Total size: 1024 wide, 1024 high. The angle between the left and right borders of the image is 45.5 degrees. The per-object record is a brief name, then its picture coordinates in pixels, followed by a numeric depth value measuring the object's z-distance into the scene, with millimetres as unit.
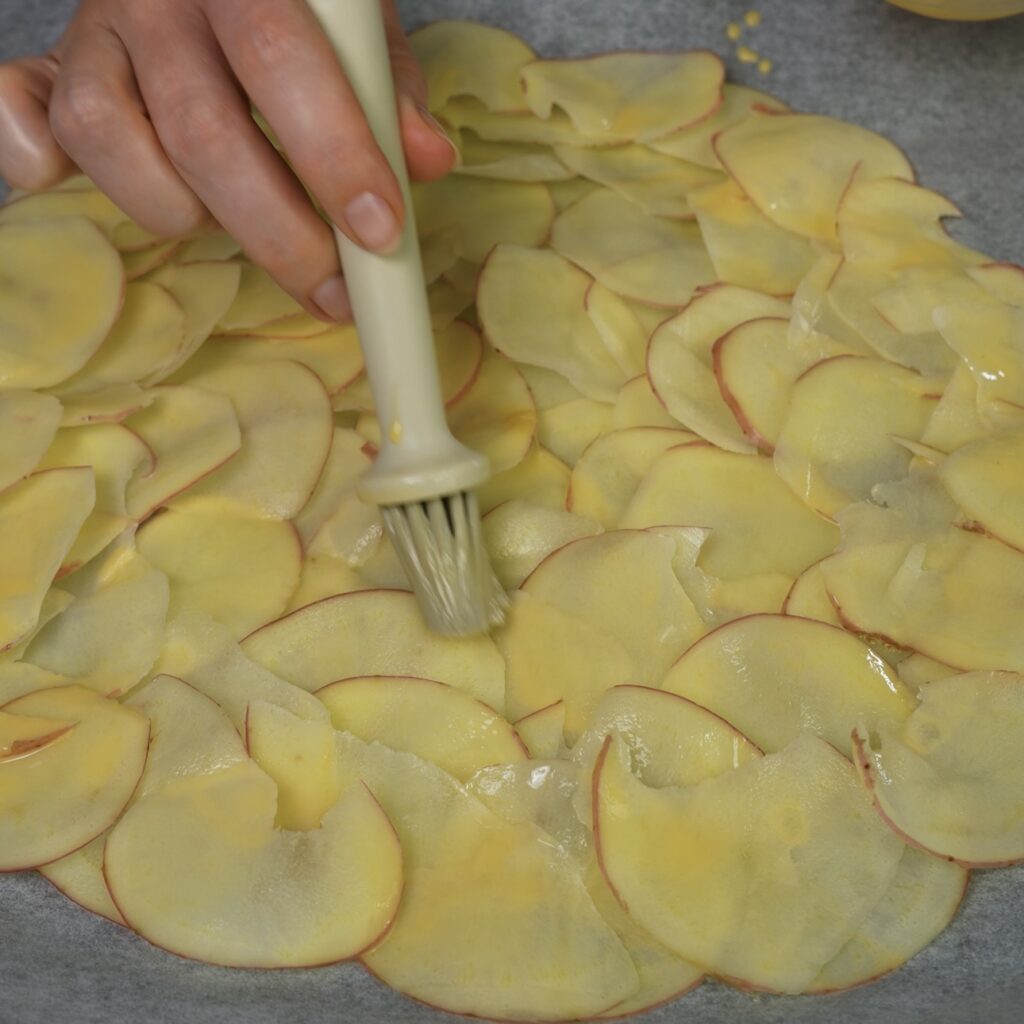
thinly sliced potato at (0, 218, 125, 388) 757
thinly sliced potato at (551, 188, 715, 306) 833
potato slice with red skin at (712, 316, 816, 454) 747
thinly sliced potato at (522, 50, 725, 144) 937
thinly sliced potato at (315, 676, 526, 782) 627
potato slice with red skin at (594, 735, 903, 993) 556
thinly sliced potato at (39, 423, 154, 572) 722
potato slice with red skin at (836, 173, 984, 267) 825
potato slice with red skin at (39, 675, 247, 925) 613
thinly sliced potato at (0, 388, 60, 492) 711
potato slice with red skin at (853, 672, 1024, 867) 583
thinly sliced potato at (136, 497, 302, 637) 703
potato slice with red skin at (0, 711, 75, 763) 628
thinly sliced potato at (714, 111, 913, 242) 866
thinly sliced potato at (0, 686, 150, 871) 612
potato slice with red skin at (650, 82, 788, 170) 927
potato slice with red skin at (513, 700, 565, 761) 629
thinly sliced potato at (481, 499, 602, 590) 712
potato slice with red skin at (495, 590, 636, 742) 648
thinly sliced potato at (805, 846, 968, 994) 559
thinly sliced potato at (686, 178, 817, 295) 839
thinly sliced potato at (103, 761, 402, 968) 574
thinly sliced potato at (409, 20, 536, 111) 967
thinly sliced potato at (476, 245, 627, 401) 801
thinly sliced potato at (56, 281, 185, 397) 774
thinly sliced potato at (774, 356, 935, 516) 719
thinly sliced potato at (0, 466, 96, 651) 669
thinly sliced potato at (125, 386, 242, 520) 730
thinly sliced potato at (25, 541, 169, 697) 676
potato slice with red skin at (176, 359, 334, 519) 742
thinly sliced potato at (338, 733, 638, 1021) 556
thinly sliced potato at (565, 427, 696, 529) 739
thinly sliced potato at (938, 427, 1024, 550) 665
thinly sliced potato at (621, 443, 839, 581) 705
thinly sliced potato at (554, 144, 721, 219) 894
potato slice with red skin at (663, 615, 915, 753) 628
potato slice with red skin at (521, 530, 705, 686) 662
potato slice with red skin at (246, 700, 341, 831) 616
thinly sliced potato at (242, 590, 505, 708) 659
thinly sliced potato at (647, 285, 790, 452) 749
